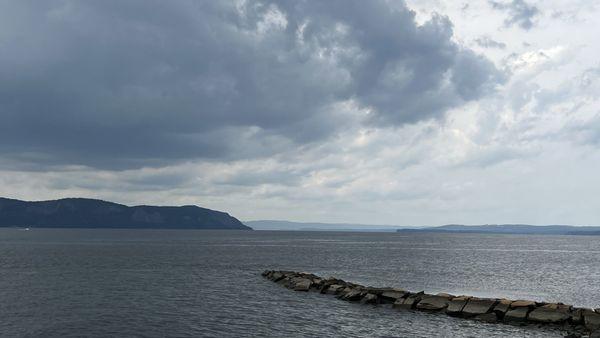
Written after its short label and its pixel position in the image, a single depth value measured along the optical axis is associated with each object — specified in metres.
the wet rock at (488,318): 48.97
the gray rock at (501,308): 49.59
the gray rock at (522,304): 50.22
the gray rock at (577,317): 46.22
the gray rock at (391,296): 58.81
